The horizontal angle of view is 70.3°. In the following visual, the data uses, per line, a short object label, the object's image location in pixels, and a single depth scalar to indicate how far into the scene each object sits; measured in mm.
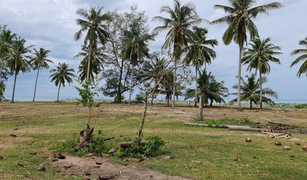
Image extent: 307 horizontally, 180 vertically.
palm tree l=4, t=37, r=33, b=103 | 35591
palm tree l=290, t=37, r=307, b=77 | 28794
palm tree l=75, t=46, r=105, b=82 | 37781
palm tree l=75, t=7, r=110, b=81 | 29105
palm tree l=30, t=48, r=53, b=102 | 43844
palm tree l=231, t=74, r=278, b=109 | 32500
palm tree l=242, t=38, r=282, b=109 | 29188
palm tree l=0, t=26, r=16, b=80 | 35369
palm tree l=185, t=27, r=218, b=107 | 31422
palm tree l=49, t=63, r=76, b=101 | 48531
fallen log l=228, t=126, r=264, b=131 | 11505
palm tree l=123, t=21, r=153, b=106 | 31875
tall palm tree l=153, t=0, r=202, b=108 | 26172
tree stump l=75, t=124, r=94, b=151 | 6844
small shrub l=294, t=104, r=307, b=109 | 33453
